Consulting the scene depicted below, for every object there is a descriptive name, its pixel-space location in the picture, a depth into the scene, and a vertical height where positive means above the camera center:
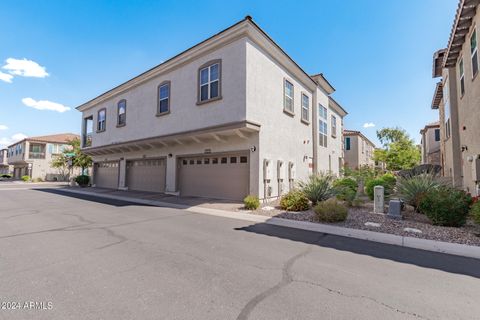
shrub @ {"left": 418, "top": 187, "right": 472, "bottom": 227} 6.79 -0.93
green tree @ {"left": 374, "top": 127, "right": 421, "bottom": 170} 38.66 +3.61
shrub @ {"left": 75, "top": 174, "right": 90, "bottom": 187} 23.77 -0.71
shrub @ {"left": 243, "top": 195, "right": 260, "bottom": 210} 10.09 -1.23
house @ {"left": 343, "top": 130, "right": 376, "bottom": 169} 34.03 +3.87
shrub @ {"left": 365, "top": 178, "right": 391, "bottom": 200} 12.94 -0.57
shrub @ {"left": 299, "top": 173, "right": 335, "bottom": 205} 10.51 -0.65
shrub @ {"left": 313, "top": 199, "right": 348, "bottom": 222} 7.61 -1.22
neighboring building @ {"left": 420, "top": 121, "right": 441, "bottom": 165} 28.41 +4.20
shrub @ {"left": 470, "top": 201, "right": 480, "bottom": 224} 6.02 -0.95
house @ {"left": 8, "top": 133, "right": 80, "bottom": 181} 41.19 +3.18
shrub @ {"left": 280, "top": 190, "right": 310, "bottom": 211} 9.74 -1.16
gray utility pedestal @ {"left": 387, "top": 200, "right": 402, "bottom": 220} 8.05 -1.20
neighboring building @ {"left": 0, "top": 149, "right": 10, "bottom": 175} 57.46 +2.45
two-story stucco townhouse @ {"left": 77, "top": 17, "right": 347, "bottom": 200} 11.83 +3.22
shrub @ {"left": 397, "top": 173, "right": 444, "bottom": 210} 8.57 -0.43
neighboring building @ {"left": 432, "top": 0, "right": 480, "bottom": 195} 9.23 +3.88
